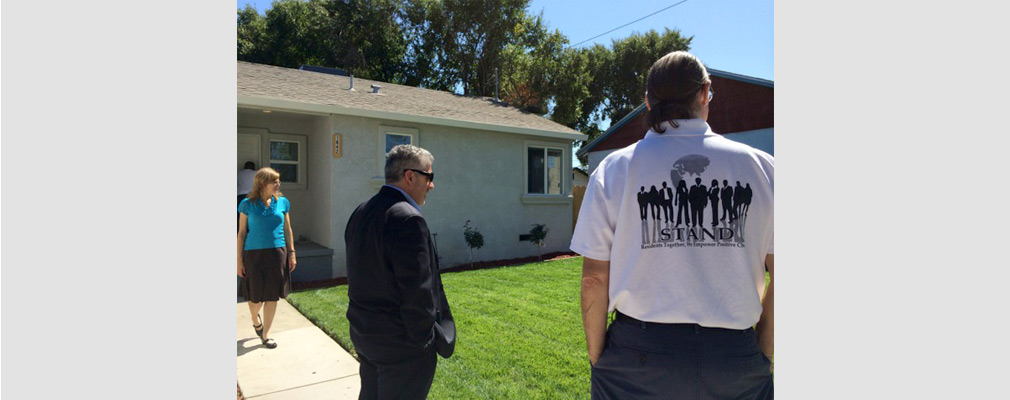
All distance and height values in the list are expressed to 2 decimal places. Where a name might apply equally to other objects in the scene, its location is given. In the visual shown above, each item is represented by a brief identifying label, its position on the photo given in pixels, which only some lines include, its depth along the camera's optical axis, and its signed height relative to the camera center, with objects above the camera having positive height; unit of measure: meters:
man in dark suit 2.28 -0.46
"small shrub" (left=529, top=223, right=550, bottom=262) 11.47 -0.86
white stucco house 9.00 +0.79
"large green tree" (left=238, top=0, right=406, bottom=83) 23.95 +7.57
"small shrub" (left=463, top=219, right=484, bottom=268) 10.34 -0.85
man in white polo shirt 1.48 -0.21
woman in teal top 4.85 -0.50
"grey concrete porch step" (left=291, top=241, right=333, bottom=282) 8.54 -1.14
